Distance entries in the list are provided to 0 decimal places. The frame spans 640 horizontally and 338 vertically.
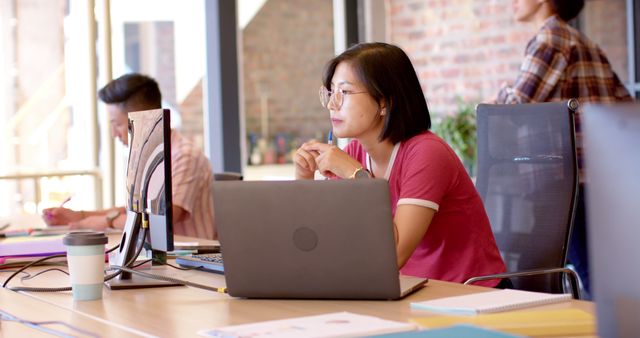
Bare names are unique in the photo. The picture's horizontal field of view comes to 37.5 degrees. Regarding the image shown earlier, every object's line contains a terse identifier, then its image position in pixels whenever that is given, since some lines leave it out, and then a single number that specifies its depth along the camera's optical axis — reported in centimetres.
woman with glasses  230
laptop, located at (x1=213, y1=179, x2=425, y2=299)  171
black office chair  258
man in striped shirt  339
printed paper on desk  143
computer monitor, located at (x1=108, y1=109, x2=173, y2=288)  205
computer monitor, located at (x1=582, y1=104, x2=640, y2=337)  98
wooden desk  161
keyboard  220
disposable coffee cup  186
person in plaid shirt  341
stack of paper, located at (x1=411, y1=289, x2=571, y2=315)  159
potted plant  523
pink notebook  252
